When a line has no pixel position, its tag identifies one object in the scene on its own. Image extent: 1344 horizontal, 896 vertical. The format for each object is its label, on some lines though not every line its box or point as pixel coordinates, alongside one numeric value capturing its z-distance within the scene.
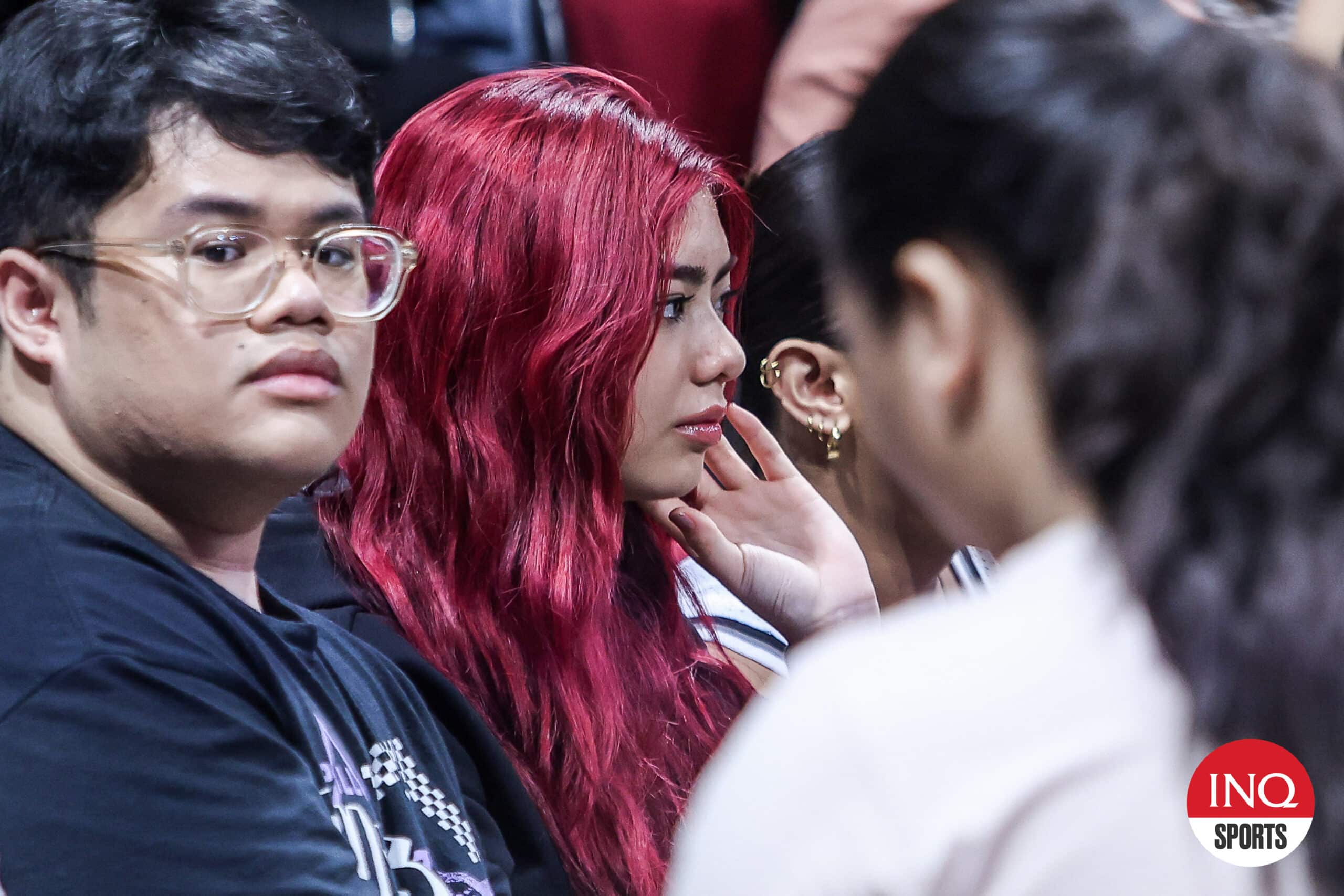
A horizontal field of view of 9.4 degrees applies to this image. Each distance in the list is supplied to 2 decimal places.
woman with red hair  4.10
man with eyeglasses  3.79
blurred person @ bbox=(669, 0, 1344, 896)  3.47
